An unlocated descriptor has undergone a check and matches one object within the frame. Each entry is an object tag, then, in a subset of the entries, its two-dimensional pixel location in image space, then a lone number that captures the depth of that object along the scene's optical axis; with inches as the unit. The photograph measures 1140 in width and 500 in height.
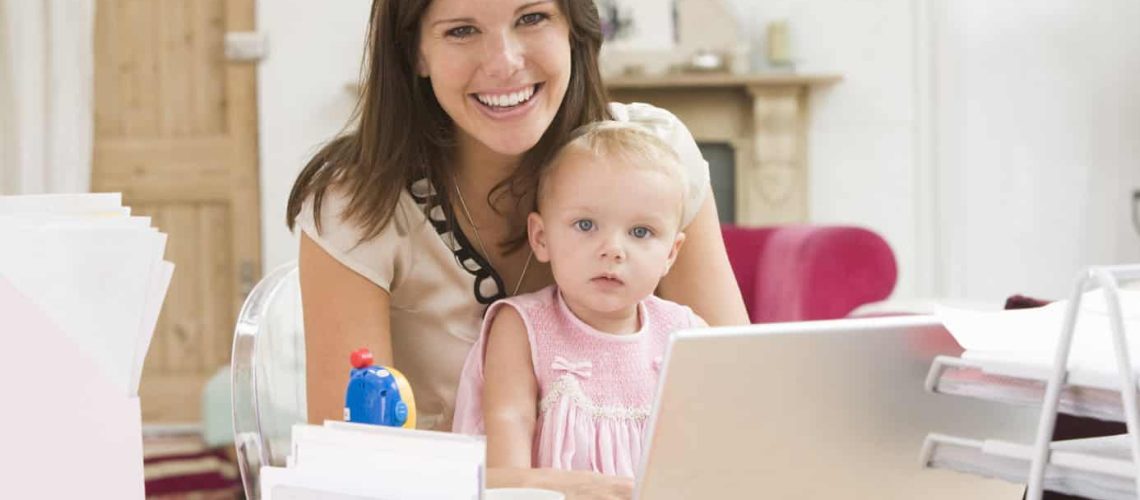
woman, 88.2
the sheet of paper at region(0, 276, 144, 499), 63.2
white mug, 65.8
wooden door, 231.4
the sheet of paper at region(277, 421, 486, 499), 59.5
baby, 83.3
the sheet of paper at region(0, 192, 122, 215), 65.9
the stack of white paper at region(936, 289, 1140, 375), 64.9
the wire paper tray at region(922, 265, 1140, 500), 61.8
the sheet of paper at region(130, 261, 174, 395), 64.9
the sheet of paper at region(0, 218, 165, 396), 63.5
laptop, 64.2
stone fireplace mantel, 225.3
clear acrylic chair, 89.4
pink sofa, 145.3
